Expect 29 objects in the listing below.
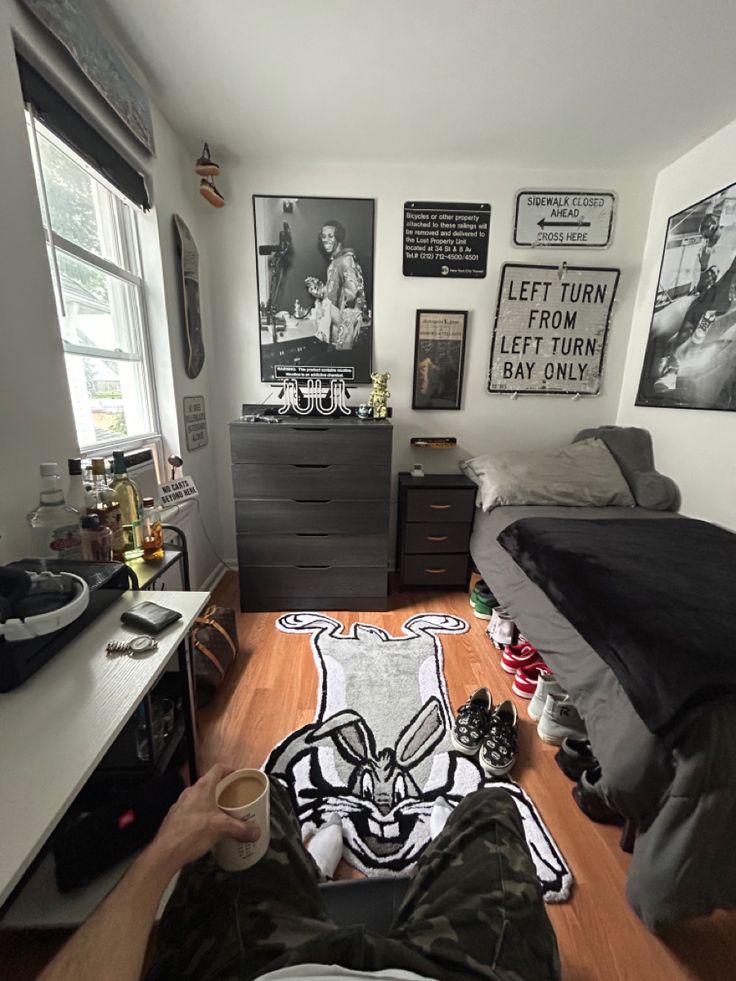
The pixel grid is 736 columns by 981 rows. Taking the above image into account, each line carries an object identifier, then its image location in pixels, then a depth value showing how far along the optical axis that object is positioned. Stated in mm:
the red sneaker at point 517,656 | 1671
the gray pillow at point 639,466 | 2029
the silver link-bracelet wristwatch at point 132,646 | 772
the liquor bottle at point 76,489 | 1119
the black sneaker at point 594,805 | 1112
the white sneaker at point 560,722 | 1350
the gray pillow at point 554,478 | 2035
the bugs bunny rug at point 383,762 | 1059
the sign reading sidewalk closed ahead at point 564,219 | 2182
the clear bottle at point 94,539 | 1069
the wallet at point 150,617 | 836
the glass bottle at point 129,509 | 1215
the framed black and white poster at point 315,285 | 2160
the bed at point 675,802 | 765
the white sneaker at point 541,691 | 1440
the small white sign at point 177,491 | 1494
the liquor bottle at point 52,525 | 1037
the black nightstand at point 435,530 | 2195
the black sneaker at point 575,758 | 1223
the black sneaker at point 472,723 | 1325
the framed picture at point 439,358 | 2314
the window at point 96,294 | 1333
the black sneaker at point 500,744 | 1236
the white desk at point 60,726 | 473
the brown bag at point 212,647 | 1503
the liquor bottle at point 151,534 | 1198
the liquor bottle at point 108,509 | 1146
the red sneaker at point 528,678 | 1598
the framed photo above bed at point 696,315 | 1771
